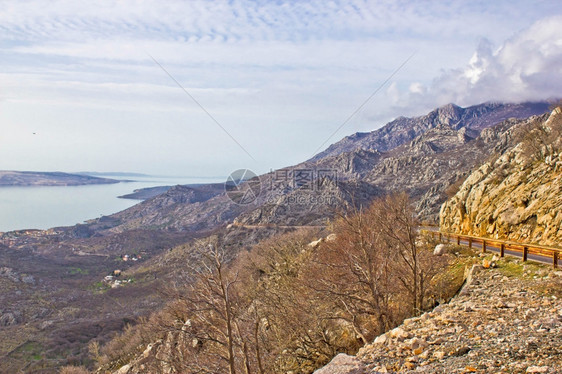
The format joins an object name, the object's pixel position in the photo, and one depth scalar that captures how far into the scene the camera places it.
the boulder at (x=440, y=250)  20.46
